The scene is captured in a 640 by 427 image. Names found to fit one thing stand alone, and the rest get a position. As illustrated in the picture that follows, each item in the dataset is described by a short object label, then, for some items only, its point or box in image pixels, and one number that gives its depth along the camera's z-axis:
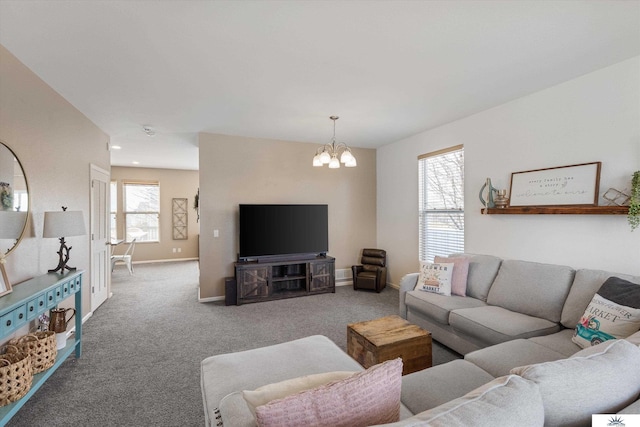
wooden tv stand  4.57
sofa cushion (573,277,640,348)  1.89
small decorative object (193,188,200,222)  8.12
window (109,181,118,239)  7.83
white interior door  4.14
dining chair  6.13
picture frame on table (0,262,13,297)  2.11
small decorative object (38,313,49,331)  2.68
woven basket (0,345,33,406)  1.86
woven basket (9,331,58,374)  2.22
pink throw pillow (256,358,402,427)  0.81
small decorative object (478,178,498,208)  3.57
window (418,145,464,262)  4.18
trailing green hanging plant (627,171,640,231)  2.33
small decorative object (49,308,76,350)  2.66
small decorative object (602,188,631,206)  2.52
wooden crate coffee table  2.21
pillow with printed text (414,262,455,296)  3.26
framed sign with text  2.72
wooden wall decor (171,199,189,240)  8.44
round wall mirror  2.31
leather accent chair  5.09
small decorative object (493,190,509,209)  3.42
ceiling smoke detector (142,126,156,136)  4.44
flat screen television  4.77
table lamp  2.66
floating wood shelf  2.50
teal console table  1.89
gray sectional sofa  0.88
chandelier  3.62
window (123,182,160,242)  8.02
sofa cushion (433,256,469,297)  3.25
